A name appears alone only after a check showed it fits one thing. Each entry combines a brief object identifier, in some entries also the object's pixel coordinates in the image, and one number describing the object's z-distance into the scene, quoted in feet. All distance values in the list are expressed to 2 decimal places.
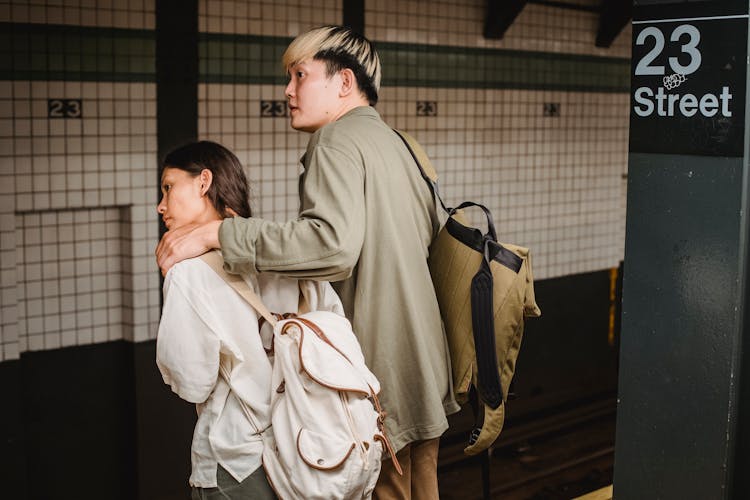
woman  8.00
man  9.21
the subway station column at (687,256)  8.95
